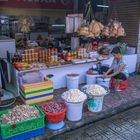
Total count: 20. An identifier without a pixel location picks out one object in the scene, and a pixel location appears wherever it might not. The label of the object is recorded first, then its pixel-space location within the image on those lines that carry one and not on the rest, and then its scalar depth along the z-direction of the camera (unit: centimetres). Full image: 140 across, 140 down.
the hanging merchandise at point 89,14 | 661
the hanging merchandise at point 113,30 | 650
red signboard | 1003
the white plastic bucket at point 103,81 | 579
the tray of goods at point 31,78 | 517
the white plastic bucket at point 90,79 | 602
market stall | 562
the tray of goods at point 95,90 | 452
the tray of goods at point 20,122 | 350
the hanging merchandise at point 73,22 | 645
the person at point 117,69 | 579
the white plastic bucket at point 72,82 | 577
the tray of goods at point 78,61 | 594
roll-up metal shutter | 719
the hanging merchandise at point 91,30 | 611
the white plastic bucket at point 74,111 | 418
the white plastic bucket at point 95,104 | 455
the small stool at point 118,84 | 592
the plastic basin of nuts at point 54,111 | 387
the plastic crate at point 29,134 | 364
